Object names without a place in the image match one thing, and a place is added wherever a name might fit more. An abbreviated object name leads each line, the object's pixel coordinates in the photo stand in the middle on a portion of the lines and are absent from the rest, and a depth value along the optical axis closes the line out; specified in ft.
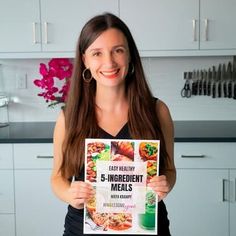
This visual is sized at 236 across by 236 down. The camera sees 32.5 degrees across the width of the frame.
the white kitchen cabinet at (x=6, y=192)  8.02
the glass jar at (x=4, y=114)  9.58
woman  3.49
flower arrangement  8.95
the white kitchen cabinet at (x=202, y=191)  7.86
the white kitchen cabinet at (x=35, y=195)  7.99
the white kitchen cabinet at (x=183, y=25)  8.35
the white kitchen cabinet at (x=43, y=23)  8.47
